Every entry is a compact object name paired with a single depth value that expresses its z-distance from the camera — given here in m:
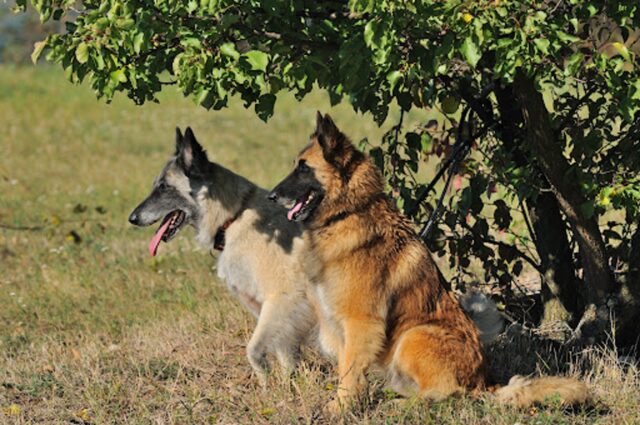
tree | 9.50
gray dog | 13.02
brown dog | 11.27
